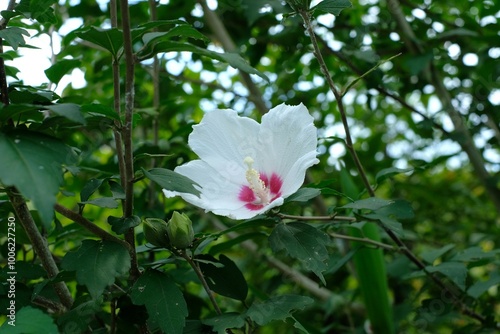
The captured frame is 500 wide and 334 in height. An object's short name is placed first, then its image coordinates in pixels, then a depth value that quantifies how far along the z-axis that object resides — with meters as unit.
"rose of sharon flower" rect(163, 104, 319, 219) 0.90
